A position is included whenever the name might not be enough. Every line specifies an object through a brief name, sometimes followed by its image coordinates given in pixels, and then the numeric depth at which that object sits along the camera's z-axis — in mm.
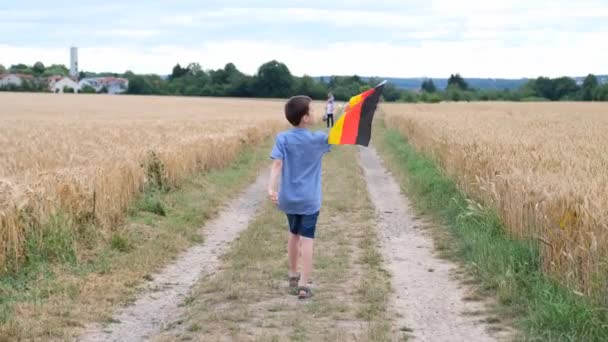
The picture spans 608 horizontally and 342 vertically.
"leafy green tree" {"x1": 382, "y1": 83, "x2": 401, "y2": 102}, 126375
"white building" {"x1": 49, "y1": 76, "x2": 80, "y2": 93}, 121750
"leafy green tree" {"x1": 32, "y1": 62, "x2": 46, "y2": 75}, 162050
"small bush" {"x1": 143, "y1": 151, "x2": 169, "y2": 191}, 13898
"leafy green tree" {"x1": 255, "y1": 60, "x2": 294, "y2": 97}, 116000
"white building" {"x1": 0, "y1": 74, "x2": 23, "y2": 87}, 117106
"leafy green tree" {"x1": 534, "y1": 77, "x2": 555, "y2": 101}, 125812
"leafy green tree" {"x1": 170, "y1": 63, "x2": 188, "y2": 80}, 144250
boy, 7121
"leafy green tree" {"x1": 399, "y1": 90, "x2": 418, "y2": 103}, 124912
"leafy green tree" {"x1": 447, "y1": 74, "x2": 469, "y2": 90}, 153150
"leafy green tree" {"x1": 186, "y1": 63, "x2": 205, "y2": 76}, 143250
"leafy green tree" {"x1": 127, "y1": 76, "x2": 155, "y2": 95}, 123031
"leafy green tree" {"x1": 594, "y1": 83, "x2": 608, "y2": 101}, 102738
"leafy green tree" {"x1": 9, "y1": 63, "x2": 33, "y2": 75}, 150200
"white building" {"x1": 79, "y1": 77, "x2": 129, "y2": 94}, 148712
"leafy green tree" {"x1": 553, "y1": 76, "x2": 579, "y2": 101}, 121062
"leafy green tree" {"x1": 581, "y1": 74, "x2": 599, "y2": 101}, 107588
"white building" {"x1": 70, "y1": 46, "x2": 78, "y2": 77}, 189950
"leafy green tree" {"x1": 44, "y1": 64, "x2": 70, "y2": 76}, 159600
